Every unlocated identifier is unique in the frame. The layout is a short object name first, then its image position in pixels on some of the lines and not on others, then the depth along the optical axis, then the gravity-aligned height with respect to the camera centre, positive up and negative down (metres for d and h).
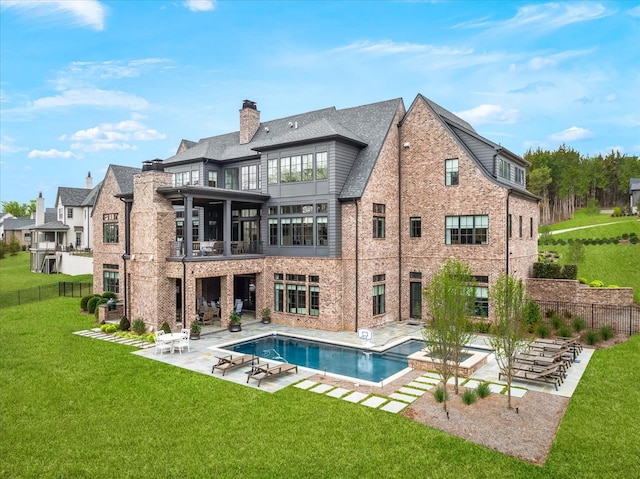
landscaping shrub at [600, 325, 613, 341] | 17.41 -3.89
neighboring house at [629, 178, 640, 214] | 61.22 +7.86
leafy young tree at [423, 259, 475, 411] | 10.93 -1.94
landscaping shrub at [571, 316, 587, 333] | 18.64 -3.75
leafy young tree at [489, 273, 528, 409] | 10.91 -2.07
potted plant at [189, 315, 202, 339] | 19.22 -3.98
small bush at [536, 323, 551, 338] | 18.19 -3.96
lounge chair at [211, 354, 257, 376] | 14.11 -4.14
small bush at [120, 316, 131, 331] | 20.30 -3.91
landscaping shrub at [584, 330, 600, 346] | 17.08 -4.01
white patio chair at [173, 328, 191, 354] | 16.71 -4.05
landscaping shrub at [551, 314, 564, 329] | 18.95 -3.70
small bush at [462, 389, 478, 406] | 10.95 -4.16
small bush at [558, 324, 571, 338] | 17.99 -3.95
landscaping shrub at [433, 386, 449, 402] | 10.93 -4.07
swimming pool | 14.57 -4.51
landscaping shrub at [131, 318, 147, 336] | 19.55 -3.90
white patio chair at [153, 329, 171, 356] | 16.22 -4.07
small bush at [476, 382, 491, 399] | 11.40 -4.15
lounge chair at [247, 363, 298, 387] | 12.97 -4.15
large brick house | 20.11 +1.13
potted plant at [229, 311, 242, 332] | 20.56 -3.95
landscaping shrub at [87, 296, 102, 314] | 24.80 -3.53
